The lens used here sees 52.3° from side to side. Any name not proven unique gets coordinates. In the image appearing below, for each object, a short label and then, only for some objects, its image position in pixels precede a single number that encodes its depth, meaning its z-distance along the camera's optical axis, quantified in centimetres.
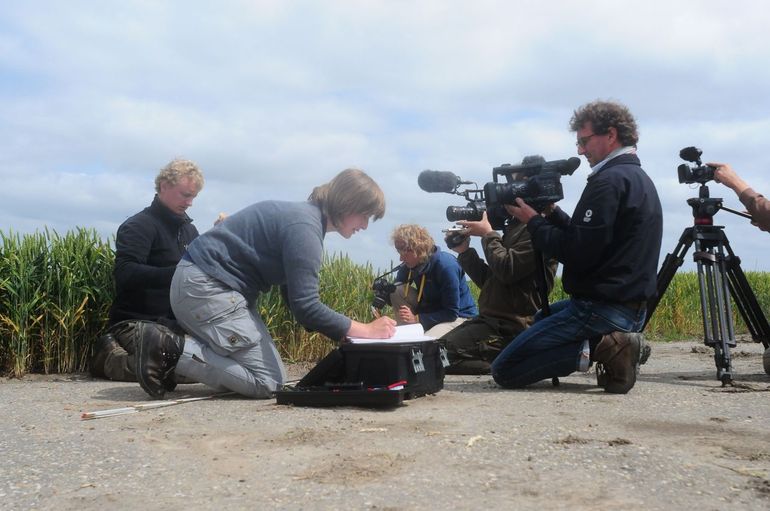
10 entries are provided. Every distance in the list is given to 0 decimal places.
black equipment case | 464
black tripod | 597
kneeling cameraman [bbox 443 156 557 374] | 591
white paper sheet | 488
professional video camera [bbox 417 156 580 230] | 547
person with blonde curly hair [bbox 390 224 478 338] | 701
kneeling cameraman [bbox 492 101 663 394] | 509
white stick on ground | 446
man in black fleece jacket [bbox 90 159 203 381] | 631
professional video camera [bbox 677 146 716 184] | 614
